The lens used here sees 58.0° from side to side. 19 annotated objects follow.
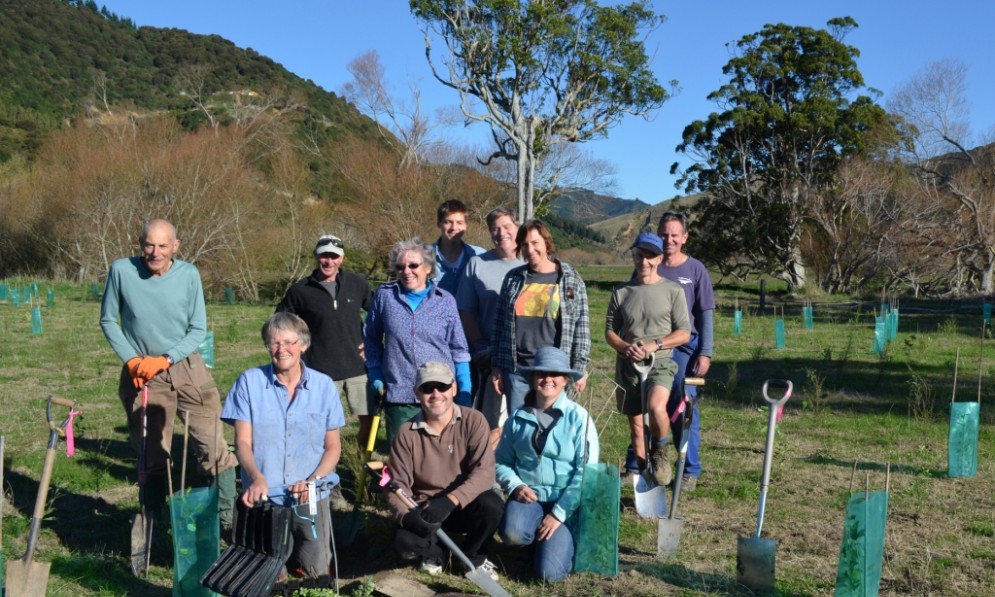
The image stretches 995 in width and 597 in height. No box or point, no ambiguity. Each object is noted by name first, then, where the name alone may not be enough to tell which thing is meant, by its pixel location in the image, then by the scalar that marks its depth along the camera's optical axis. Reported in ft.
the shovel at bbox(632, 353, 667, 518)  15.74
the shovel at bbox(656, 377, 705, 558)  13.93
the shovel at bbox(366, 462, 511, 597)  12.09
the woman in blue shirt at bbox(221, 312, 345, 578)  12.78
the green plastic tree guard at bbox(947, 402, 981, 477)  18.62
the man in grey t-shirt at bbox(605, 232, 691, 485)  16.35
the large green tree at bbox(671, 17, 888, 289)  95.61
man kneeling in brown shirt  13.15
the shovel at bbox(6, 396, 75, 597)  10.93
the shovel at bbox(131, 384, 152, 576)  13.48
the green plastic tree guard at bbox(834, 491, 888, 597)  11.00
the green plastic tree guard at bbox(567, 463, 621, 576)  12.90
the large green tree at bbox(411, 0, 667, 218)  91.76
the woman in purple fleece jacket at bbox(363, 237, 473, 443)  15.29
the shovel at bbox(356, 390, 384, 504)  15.92
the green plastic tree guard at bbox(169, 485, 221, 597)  11.54
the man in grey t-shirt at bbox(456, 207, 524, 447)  16.63
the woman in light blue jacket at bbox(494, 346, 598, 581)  13.34
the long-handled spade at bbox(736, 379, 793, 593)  12.34
